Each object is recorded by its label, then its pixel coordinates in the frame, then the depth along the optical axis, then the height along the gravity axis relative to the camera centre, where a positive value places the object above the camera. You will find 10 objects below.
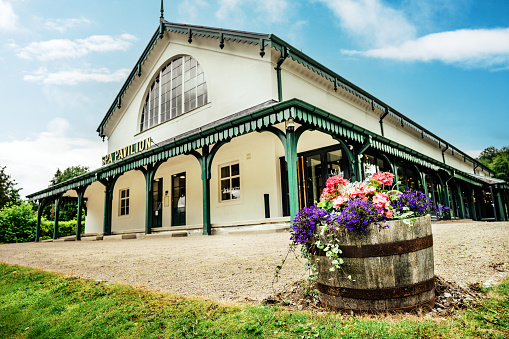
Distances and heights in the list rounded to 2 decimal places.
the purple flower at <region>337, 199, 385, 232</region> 2.46 -0.02
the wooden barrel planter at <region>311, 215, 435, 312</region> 2.43 -0.44
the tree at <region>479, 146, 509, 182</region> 36.44 +4.92
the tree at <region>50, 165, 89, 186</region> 38.92 +6.62
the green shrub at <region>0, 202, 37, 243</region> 18.38 +0.14
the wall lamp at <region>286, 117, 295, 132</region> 7.00 +1.98
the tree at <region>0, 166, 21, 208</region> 37.95 +4.83
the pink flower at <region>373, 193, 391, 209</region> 2.54 +0.09
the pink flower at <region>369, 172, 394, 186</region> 2.93 +0.31
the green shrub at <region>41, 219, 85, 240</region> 20.98 -0.26
